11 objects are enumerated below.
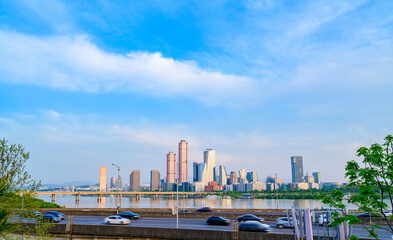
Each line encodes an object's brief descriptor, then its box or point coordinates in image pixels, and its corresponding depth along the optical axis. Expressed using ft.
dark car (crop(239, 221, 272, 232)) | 109.09
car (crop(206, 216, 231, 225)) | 132.67
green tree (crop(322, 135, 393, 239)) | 35.55
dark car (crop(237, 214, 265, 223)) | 135.44
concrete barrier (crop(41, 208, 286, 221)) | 152.95
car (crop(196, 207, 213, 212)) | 200.81
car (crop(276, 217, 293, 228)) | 119.85
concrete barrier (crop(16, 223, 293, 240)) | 86.12
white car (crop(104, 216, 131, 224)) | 134.49
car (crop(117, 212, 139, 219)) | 155.53
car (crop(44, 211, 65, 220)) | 150.75
